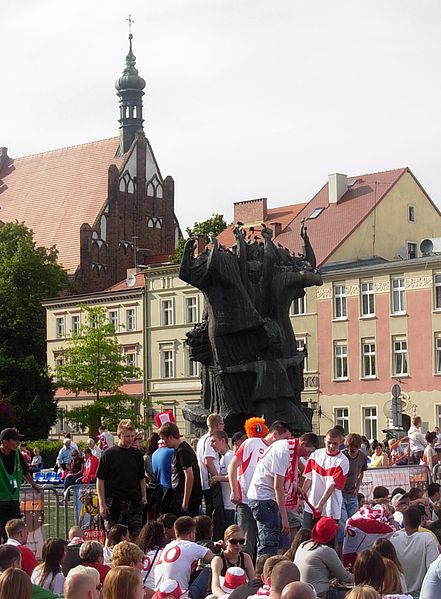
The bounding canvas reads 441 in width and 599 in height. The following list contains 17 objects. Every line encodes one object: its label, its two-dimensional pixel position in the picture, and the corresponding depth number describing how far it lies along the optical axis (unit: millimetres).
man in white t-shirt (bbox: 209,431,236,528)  13914
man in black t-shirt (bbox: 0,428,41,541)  13719
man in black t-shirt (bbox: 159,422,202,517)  13344
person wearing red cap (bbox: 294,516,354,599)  10508
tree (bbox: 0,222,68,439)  62688
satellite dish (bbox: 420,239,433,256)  61688
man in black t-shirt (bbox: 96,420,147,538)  13266
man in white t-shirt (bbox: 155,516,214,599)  10266
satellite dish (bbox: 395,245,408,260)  63488
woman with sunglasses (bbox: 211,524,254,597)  10427
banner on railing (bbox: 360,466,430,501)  18500
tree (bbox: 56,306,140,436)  62688
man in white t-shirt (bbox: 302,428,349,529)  13422
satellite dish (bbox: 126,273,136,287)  75600
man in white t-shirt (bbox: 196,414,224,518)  14180
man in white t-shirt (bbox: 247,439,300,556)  12617
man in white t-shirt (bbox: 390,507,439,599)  11273
